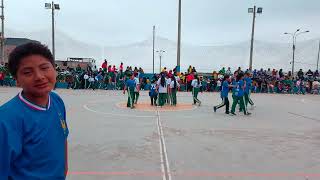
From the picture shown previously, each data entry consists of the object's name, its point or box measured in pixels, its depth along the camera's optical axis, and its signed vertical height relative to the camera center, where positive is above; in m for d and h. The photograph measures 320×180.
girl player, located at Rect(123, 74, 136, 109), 15.02 -0.85
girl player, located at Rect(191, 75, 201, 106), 16.78 -0.90
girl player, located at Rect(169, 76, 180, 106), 16.41 -1.00
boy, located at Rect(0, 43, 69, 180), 1.80 -0.32
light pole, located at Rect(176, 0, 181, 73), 28.56 +2.58
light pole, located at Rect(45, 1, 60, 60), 33.47 +5.87
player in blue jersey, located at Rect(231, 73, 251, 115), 13.68 -0.84
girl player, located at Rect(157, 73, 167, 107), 16.03 -0.93
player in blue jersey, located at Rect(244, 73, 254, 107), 14.62 -0.80
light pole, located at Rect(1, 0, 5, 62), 40.06 +5.33
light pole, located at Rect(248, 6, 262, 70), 34.72 +6.01
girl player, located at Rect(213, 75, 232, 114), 14.00 -0.89
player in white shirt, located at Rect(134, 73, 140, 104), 15.39 -0.93
